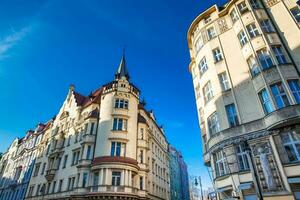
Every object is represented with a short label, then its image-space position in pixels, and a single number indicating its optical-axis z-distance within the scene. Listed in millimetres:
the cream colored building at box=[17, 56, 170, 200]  26766
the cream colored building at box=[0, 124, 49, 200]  44094
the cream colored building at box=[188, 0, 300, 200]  14266
